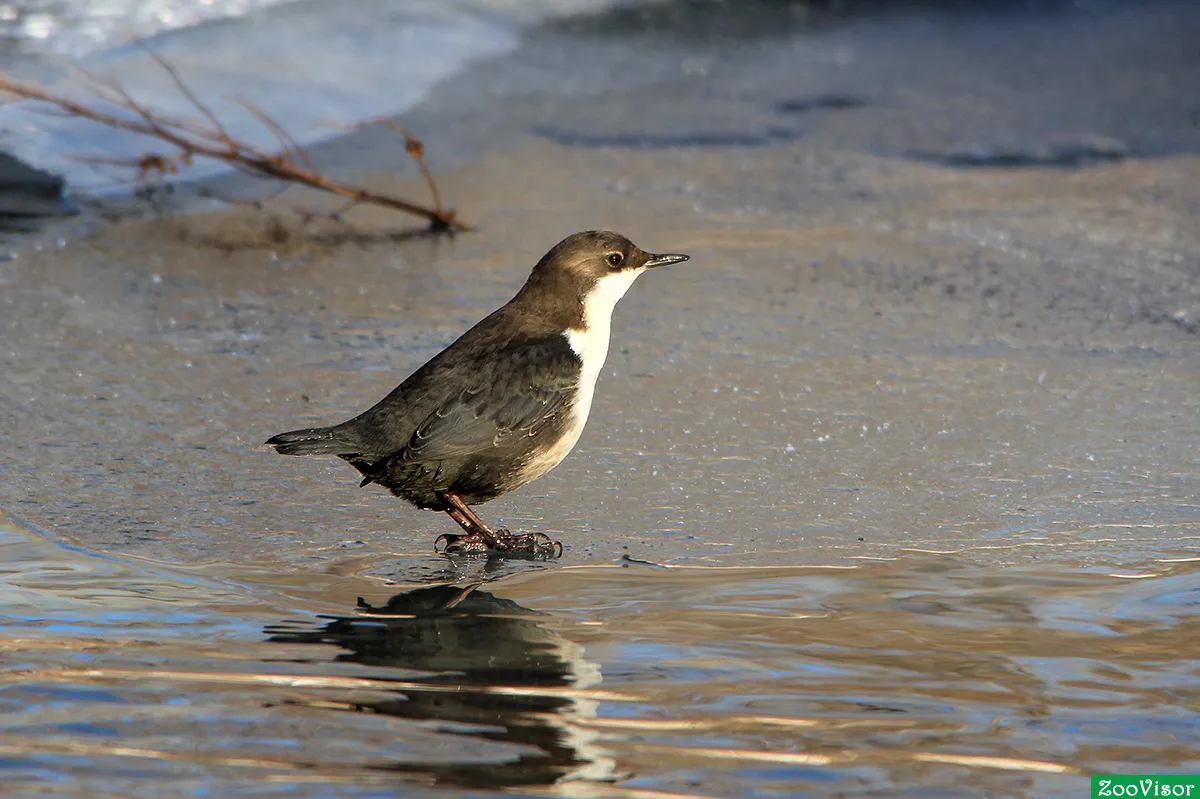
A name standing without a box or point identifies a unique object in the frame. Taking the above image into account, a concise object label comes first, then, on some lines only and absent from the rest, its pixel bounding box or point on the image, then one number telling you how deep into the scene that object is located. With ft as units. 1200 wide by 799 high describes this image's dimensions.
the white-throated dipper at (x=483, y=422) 25.02
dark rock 46.52
